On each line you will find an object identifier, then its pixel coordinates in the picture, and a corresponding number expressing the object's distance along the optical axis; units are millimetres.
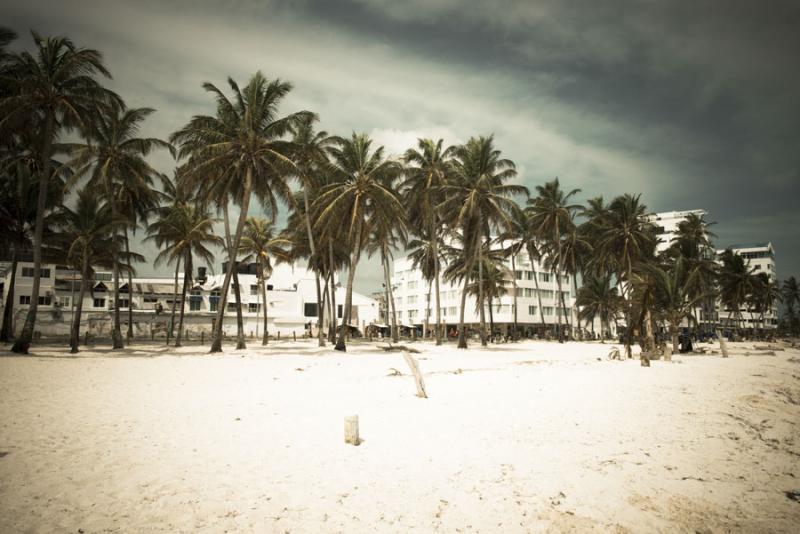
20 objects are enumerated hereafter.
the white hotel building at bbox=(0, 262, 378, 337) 43378
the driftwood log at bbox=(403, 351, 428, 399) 11527
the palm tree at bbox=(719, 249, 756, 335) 53531
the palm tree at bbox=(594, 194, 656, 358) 41000
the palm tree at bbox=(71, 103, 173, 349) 24705
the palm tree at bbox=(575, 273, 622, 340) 51281
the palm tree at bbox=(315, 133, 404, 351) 26531
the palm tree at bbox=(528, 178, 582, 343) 45719
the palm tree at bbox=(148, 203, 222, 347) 31109
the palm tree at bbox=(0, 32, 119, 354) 19312
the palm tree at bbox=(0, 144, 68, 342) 26344
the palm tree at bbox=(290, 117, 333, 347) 25141
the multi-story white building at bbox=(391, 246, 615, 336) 69750
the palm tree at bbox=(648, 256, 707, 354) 27656
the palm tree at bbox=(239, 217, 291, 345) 34906
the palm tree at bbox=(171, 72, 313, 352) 23844
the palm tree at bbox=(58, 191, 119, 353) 23641
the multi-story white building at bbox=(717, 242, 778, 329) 108694
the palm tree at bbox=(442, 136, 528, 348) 31000
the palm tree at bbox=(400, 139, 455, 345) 34094
